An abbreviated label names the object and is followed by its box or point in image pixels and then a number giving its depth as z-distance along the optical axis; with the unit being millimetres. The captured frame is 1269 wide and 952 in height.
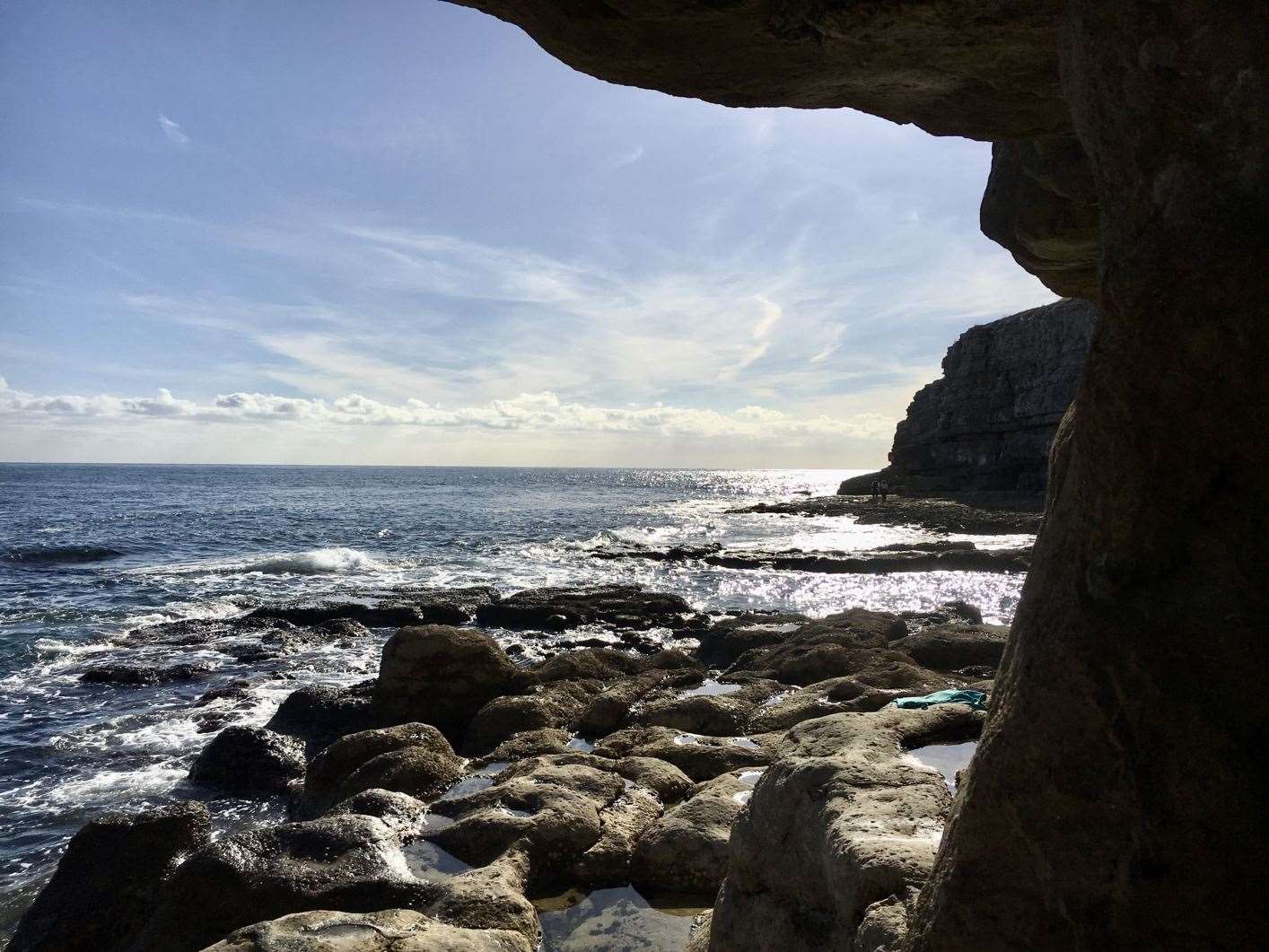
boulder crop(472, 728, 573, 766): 10945
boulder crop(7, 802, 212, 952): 7262
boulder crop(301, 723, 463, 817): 9812
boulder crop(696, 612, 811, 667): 19562
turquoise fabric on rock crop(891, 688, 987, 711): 7524
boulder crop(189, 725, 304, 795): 11406
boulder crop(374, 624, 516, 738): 13648
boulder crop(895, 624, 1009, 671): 15773
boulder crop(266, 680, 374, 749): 13516
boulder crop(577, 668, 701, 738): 12961
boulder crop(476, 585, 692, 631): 24766
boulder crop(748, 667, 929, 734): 11383
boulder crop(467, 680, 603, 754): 12414
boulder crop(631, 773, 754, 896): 7262
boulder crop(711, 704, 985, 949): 4211
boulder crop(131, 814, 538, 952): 6395
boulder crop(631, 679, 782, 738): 11891
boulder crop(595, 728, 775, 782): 9992
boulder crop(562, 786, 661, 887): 7547
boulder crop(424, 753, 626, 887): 7613
